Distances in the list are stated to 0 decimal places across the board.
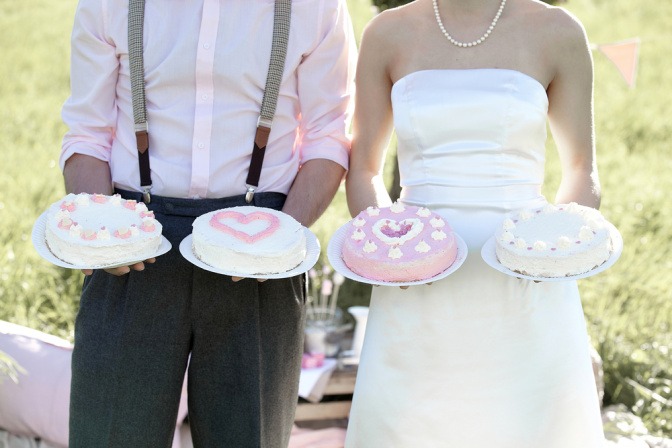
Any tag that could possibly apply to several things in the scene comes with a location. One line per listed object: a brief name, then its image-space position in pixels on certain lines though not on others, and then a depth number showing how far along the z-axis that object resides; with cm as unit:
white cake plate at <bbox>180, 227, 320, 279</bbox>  211
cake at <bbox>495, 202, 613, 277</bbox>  217
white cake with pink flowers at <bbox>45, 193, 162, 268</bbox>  213
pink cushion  345
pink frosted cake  220
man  231
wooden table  378
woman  237
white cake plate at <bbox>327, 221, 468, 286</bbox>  219
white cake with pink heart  213
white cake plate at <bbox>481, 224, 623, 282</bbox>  216
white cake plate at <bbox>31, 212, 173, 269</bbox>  212
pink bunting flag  369
